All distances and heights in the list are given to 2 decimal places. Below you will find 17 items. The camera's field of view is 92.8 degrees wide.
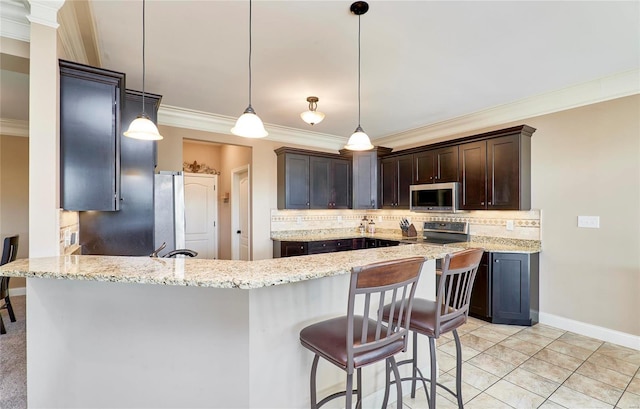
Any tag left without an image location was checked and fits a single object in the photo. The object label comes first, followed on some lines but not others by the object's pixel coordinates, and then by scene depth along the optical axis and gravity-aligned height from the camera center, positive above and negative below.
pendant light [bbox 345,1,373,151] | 2.49 +0.52
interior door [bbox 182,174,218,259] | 6.00 -0.15
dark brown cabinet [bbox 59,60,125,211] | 2.19 +0.52
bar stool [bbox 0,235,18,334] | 3.14 -0.52
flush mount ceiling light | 3.27 +0.96
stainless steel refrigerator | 2.86 -0.15
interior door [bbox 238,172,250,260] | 5.38 -0.16
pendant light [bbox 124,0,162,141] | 2.05 +0.52
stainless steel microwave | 4.31 +0.12
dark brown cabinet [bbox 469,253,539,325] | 3.55 -0.99
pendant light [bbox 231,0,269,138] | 1.97 +0.52
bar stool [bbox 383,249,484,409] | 1.67 -0.64
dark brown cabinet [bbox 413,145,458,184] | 4.35 +0.60
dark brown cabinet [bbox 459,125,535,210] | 3.63 +0.43
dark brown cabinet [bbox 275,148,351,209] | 5.00 +0.44
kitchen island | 1.55 -0.71
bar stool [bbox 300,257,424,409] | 1.29 -0.63
